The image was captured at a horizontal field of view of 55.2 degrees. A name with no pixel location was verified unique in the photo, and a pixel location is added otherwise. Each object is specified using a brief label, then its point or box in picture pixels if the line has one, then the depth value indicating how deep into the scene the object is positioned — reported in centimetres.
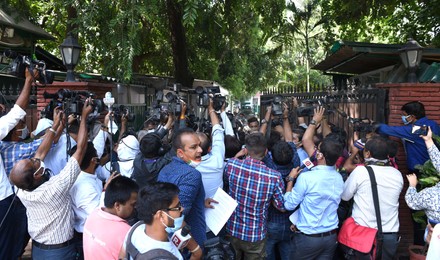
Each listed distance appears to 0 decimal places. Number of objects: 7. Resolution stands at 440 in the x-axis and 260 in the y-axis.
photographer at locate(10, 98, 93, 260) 303
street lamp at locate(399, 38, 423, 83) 556
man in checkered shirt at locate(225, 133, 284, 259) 383
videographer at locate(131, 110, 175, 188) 390
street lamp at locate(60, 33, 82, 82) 664
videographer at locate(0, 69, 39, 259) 378
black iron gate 560
